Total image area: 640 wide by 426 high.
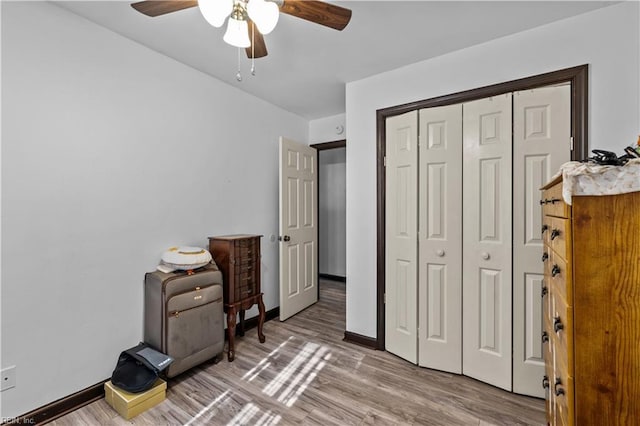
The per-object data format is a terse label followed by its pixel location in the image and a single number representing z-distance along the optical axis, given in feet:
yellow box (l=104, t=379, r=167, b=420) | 5.59
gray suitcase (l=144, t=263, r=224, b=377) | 6.49
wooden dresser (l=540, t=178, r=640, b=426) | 2.96
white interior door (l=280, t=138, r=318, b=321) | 10.23
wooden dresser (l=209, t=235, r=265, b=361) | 7.99
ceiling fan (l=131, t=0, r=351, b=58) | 4.08
